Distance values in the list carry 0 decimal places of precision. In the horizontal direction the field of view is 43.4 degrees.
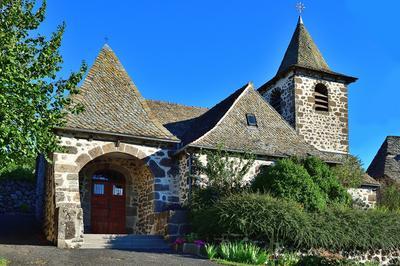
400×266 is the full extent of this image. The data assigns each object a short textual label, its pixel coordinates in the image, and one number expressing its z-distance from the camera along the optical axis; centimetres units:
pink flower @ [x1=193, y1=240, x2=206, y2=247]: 1282
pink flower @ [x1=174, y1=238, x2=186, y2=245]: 1348
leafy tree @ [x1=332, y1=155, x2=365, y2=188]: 1793
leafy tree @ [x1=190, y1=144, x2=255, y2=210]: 1504
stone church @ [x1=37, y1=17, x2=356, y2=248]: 1469
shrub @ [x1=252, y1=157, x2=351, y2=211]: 1470
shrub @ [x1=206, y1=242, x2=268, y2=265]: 1191
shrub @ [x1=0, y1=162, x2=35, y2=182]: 2748
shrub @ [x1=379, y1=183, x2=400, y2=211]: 2278
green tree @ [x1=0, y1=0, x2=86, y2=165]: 1000
